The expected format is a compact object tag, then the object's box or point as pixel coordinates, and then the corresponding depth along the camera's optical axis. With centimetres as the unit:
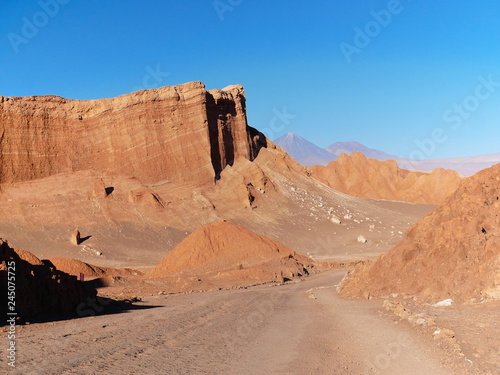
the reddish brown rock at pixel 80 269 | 3200
